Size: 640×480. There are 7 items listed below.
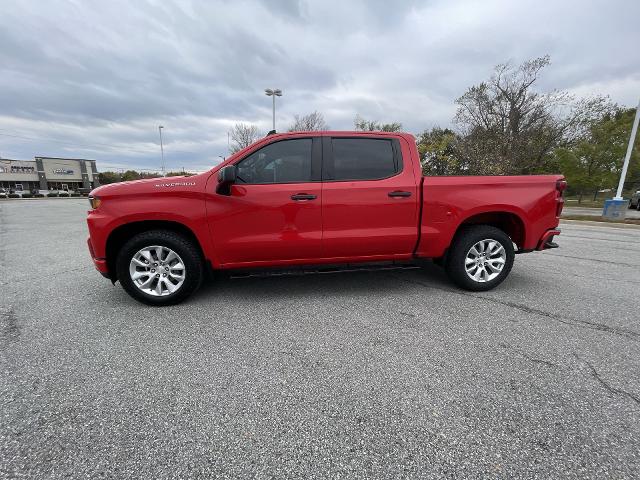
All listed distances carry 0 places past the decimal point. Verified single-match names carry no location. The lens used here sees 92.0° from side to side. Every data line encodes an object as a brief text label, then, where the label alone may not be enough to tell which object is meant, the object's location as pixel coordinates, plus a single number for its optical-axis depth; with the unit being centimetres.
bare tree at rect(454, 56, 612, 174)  2272
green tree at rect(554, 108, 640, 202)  2319
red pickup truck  330
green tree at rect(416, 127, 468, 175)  2561
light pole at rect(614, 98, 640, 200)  1285
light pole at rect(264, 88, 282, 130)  2089
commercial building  6241
